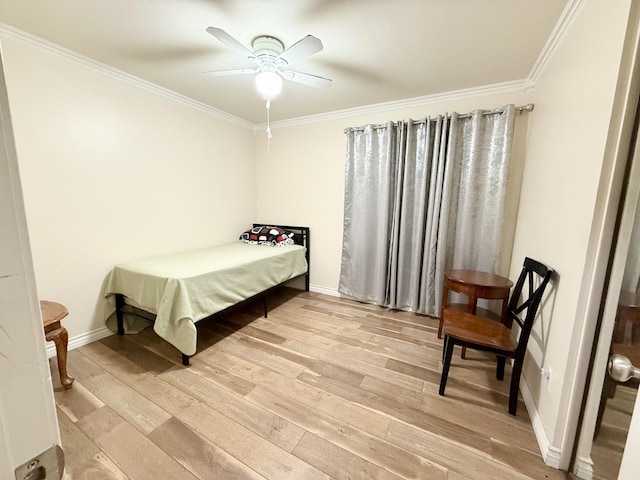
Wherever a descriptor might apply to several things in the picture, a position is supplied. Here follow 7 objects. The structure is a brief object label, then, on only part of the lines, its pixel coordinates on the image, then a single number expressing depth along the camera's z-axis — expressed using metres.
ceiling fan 1.69
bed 1.94
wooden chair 1.53
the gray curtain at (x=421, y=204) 2.46
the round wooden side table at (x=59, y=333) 1.62
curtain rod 2.26
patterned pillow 3.39
